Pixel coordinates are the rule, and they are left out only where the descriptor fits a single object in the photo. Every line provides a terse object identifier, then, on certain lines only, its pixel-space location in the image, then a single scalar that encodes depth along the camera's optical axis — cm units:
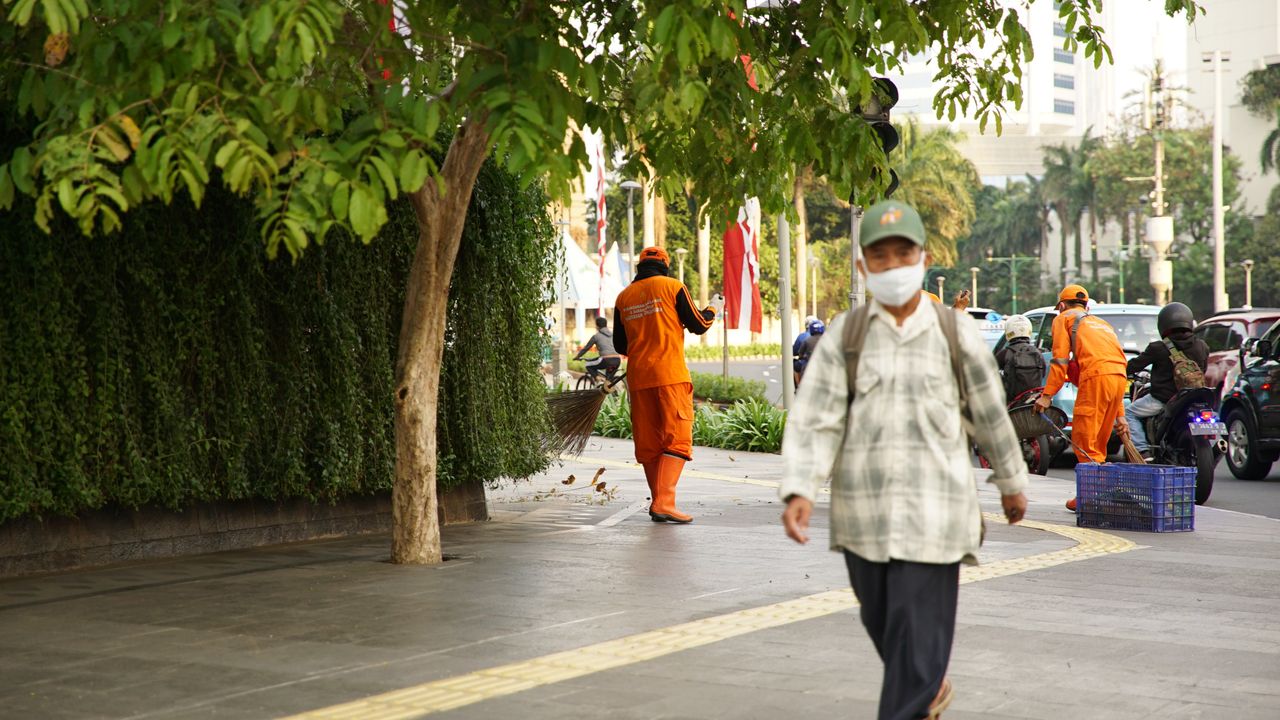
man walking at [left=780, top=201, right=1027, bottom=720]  439
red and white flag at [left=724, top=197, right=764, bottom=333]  1967
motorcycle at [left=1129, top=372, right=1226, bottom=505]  1251
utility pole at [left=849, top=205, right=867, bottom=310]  1208
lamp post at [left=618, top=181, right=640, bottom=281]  5153
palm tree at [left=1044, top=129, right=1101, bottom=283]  11025
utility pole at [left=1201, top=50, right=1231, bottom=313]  4009
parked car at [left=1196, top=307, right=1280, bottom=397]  2034
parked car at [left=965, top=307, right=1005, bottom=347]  2826
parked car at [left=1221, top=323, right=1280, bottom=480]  1552
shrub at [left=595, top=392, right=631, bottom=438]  2169
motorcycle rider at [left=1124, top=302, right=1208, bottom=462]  1257
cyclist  2742
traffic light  1091
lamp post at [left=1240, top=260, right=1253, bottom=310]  6735
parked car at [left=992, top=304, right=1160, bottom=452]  1850
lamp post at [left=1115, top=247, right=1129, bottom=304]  9712
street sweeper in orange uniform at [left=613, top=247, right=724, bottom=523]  1102
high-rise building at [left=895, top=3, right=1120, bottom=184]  17888
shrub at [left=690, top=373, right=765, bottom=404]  2767
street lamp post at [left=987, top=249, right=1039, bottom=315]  11252
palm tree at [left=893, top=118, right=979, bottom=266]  7888
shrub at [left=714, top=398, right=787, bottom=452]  1847
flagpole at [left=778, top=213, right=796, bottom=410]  1811
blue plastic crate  1069
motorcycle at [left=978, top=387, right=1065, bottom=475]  1566
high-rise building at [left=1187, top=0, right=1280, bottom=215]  9131
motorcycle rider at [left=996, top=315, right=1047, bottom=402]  1539
